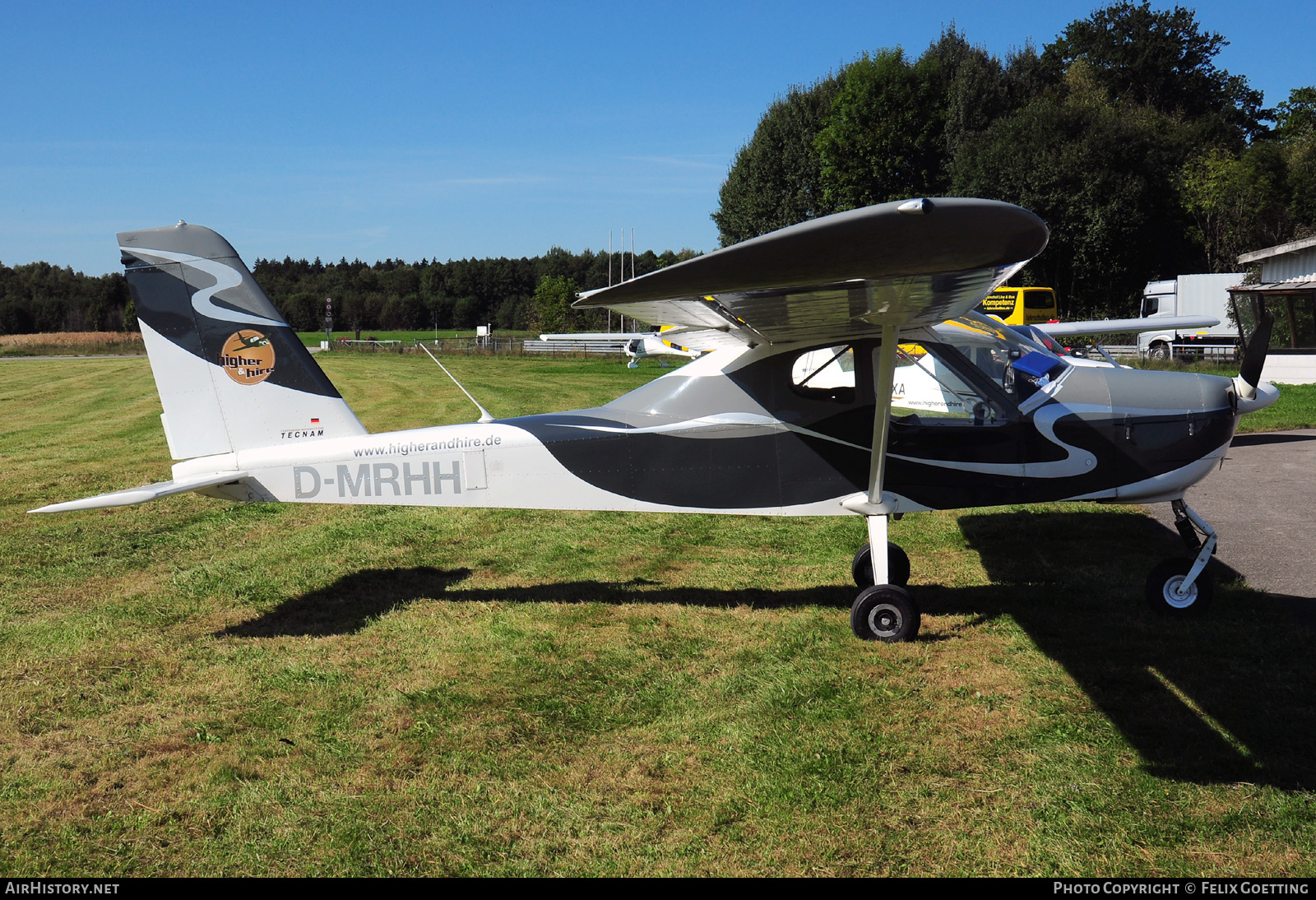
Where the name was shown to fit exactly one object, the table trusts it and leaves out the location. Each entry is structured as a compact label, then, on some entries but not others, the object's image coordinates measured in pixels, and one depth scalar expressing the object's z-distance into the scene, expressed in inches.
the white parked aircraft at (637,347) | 987.3
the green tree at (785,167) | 1956.2
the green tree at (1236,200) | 1455.5
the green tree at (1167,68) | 2148.1
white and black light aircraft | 214.7
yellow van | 1155.3
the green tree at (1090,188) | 1536.7
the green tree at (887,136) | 1790.1
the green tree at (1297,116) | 1860.2
